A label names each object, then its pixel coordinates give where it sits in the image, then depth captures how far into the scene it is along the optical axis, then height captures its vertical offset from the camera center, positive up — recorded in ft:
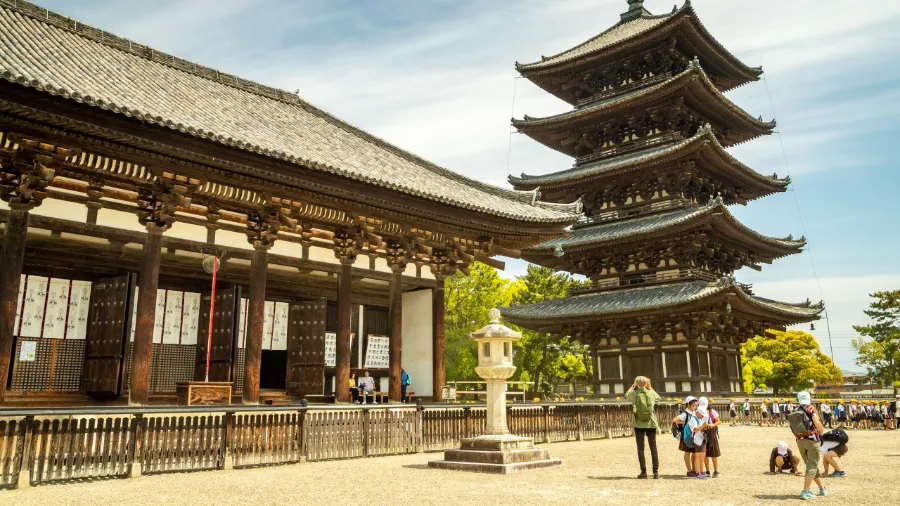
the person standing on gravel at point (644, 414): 32.86 -1.41
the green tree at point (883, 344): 169.99 +10.99
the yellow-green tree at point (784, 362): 197.06 +7.04
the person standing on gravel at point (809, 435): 27.61 -2.16
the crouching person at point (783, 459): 35.32 -4.06
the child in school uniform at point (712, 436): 33.22 -2.61
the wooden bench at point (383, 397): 54.44 -0.72
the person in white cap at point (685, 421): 33.73 -1.89
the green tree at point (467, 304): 142.82 +18.95
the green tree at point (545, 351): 151.43 +8.49
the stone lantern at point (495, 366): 37.47 +1.27
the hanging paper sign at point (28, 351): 40.80 +2.57
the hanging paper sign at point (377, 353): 58.90 +3.29
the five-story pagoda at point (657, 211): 85.35 +25.15
